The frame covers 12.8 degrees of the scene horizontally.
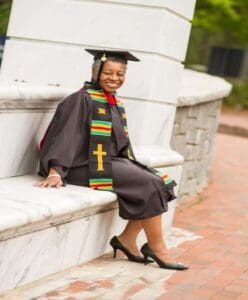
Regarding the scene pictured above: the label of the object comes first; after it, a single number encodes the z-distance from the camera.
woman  6.49
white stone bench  5.50
